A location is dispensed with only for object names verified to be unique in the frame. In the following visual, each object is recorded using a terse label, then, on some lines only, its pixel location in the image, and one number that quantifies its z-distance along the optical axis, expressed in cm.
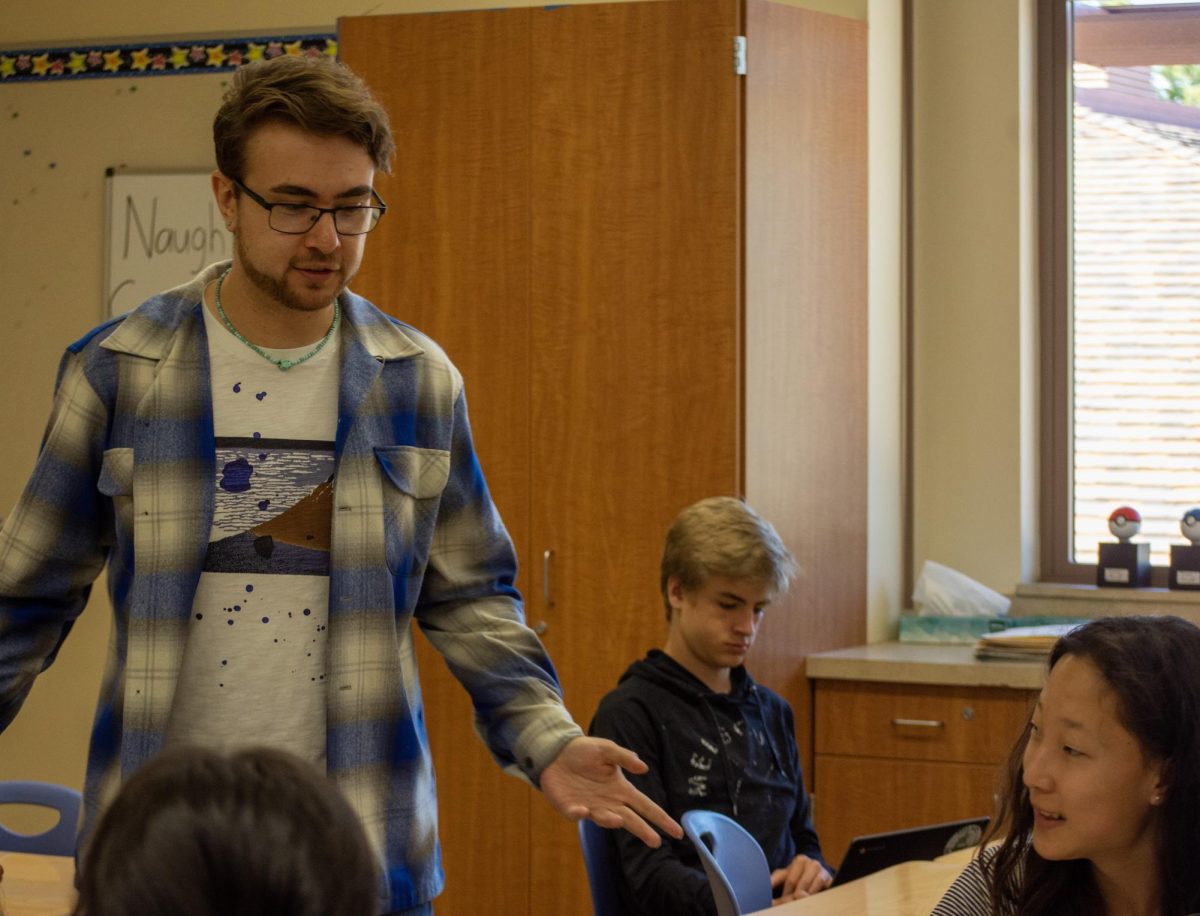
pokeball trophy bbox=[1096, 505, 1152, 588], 402
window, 427
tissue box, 397
